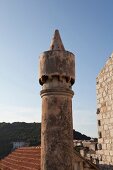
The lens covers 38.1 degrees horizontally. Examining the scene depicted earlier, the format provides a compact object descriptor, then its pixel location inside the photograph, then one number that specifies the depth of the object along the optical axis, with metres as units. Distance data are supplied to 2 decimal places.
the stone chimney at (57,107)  2.56
